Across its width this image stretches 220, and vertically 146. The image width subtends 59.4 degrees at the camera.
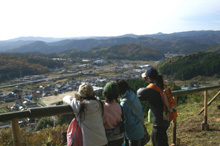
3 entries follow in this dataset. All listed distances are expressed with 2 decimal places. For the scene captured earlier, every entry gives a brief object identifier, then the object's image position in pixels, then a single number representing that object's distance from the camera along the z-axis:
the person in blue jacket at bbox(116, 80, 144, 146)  2.22
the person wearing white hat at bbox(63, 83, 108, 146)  1.77
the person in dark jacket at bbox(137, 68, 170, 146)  2.44
